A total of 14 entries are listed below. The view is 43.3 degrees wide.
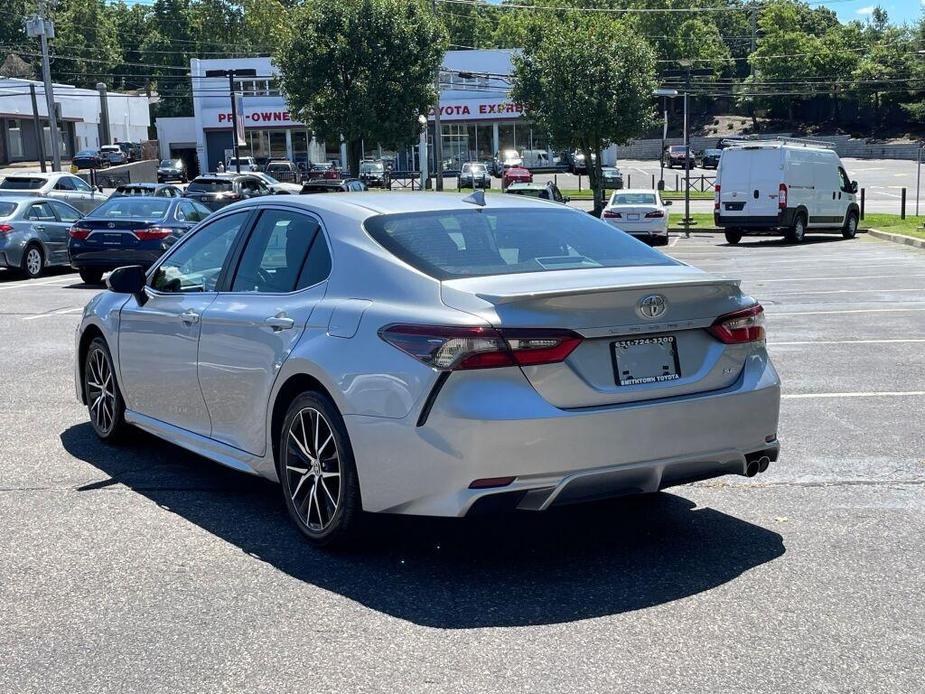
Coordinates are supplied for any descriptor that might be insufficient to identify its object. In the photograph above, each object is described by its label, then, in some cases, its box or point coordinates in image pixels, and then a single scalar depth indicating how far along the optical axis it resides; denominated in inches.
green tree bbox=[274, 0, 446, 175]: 2144.4
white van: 1144.8
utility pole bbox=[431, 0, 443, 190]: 2154.0
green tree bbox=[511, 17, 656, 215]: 1850.4
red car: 2466.8
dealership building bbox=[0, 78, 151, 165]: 3139.8
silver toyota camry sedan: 184.4
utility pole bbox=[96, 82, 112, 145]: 3024.1
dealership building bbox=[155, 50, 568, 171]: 3211.1
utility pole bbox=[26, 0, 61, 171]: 1959.9
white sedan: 1211.2
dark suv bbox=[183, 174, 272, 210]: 1254.3
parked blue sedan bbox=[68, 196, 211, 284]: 765.9
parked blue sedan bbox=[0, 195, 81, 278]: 842.8
